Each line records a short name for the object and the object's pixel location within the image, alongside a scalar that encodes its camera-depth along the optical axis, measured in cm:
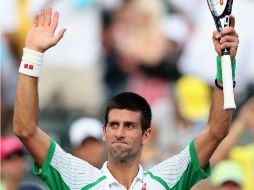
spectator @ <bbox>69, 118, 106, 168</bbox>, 1936
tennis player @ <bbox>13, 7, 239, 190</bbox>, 1276
